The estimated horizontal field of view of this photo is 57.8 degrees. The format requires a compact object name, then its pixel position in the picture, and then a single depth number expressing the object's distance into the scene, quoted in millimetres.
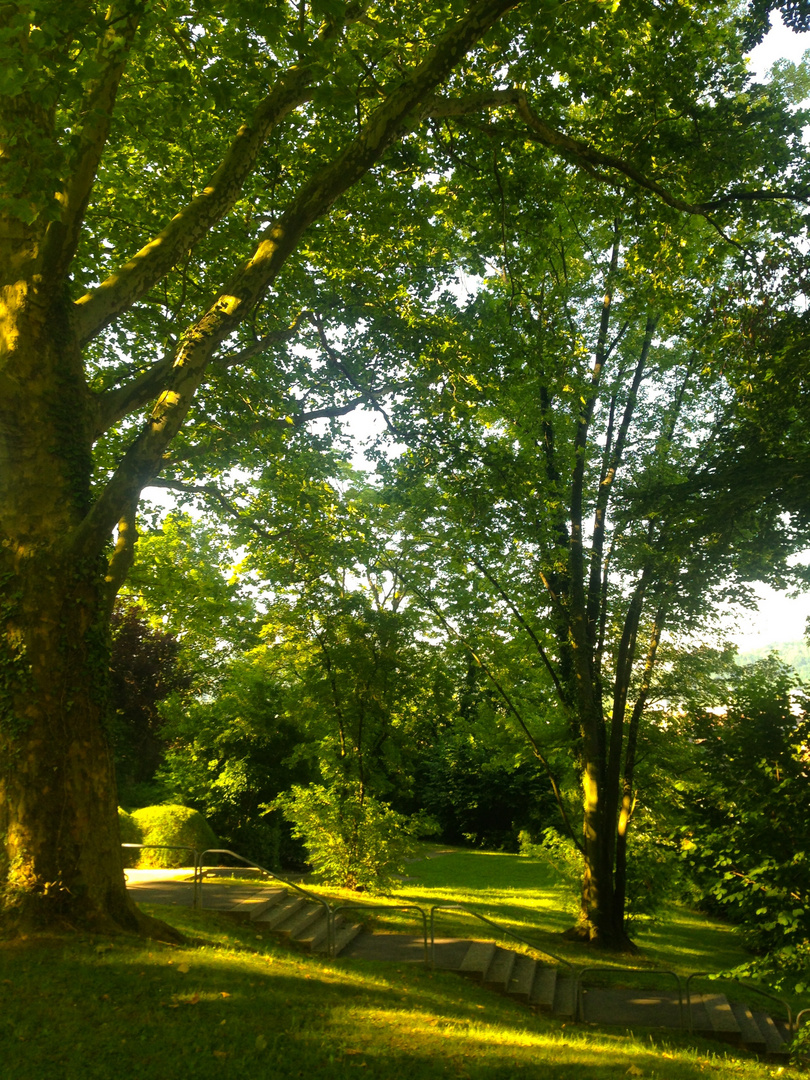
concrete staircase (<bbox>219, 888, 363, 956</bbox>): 10258
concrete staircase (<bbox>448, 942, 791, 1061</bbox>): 10086
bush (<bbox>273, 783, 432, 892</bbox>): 13969
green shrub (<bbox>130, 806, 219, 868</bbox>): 15820
